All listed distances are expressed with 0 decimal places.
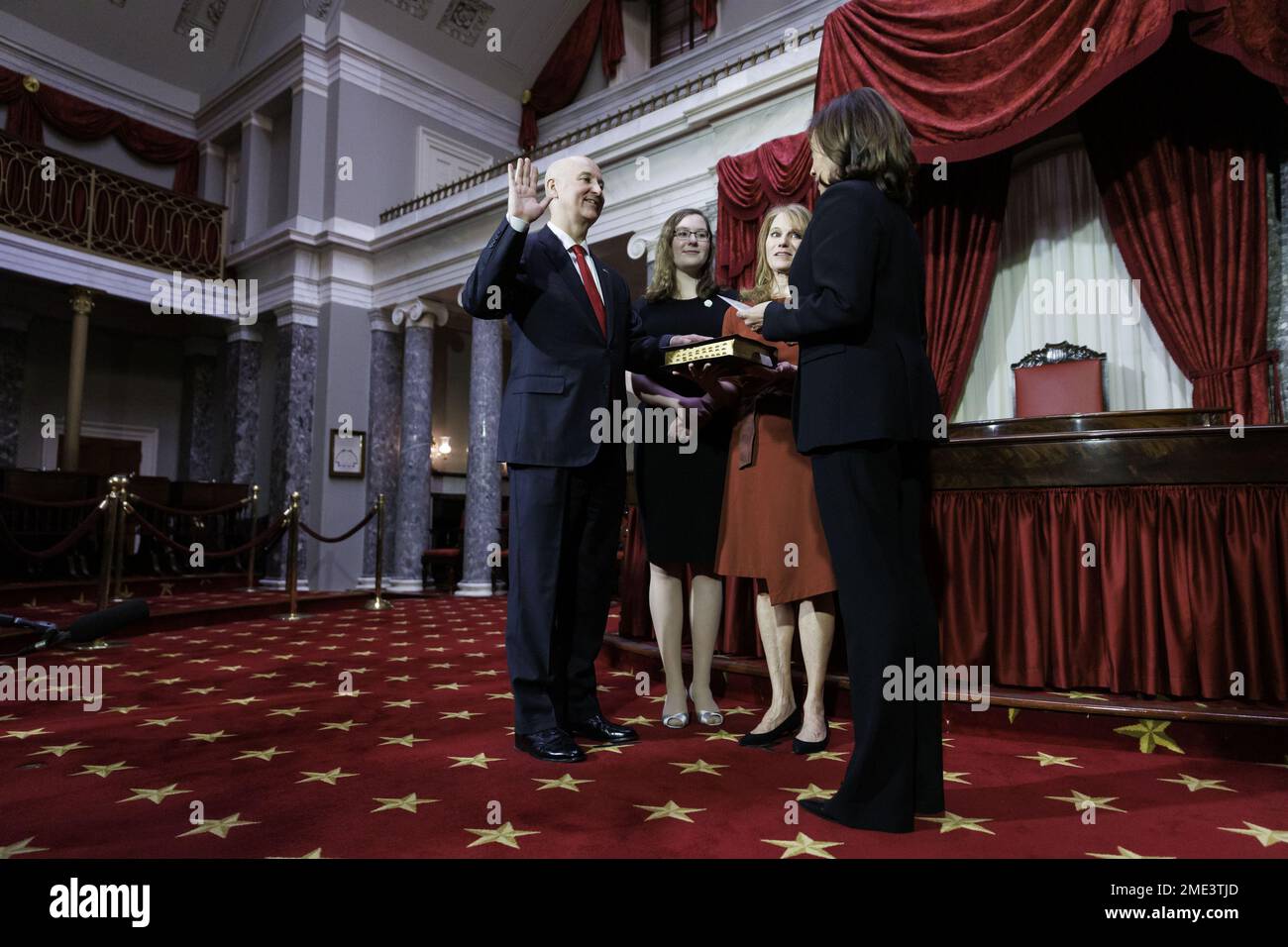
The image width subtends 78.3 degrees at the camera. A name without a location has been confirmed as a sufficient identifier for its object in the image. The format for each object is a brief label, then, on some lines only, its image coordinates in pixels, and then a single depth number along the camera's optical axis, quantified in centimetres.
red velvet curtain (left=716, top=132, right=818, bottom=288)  593
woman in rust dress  238
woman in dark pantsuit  168
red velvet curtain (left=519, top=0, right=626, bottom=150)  1177
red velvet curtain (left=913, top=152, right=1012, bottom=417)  564
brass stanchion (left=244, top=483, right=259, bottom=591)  915
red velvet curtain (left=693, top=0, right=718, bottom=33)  1063
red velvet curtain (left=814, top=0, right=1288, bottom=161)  361
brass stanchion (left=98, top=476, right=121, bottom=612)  540
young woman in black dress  266
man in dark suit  228
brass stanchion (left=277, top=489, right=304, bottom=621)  684
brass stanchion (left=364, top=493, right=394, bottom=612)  784
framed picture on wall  1031
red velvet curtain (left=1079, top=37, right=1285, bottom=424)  455
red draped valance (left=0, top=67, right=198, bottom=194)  1048
